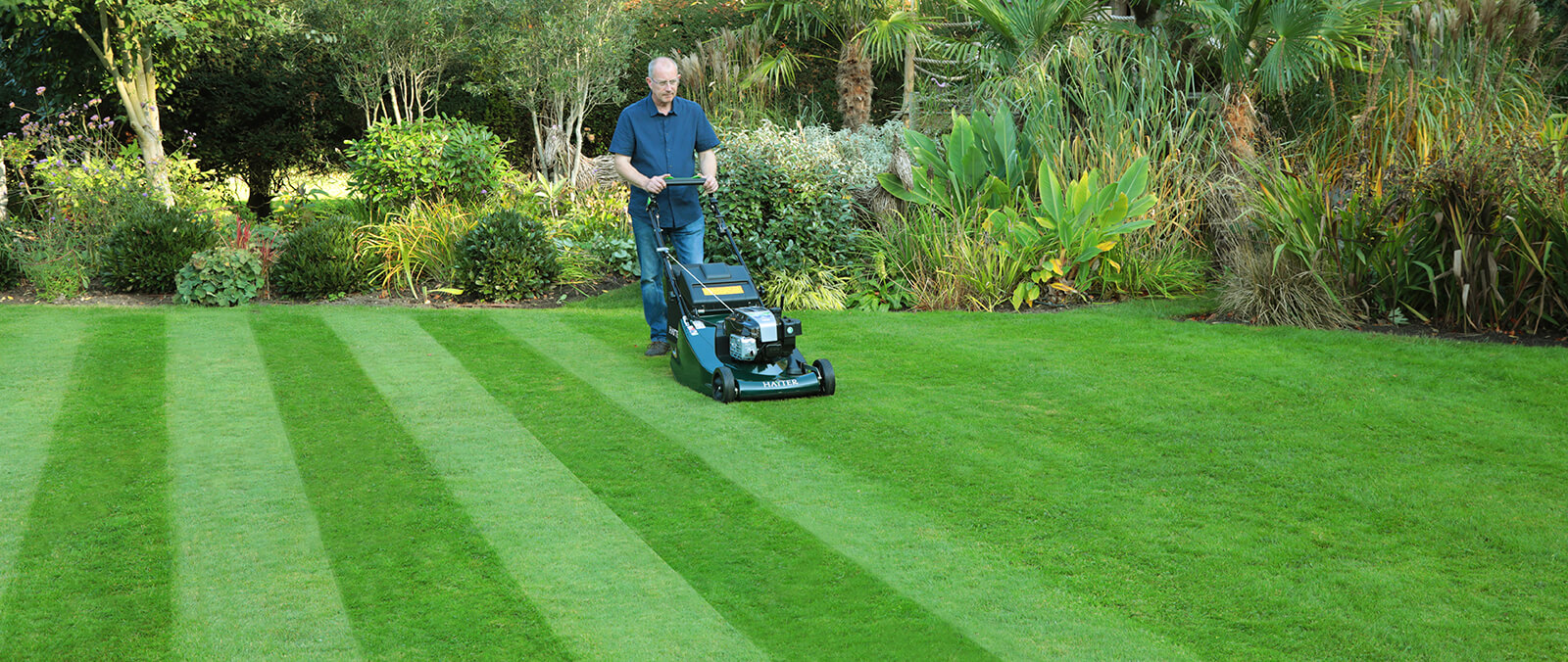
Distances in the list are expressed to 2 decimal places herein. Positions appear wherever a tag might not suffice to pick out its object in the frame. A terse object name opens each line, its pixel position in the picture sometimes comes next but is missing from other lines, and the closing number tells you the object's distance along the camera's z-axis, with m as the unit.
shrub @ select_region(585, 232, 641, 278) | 9.41
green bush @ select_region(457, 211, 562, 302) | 8.62
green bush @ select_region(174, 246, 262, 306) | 8.25
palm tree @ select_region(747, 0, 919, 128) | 14.12
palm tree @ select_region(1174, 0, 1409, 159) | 8.69
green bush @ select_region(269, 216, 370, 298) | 8.61
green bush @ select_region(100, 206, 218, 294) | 8.49
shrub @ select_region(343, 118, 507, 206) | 10.11
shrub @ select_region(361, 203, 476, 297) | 9.01
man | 6.18
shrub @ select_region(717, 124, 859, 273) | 8.41
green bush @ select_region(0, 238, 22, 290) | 8.71
